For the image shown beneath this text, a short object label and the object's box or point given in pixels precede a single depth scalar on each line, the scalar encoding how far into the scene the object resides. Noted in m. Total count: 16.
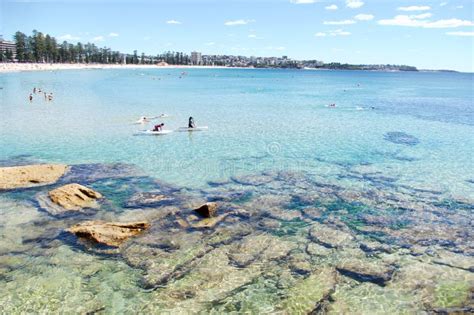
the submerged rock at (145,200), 17.91
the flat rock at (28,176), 20.14
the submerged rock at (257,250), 13.37
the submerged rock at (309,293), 10.95
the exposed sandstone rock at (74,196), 17.56
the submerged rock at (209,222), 15.82
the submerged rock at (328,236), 14.78
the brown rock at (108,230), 14.34
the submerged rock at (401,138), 35.68
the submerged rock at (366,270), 12.47
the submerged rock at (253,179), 21.58
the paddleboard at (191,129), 37.38
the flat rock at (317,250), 13.93
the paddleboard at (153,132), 35.19
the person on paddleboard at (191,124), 37.12
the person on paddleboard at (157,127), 35.41
